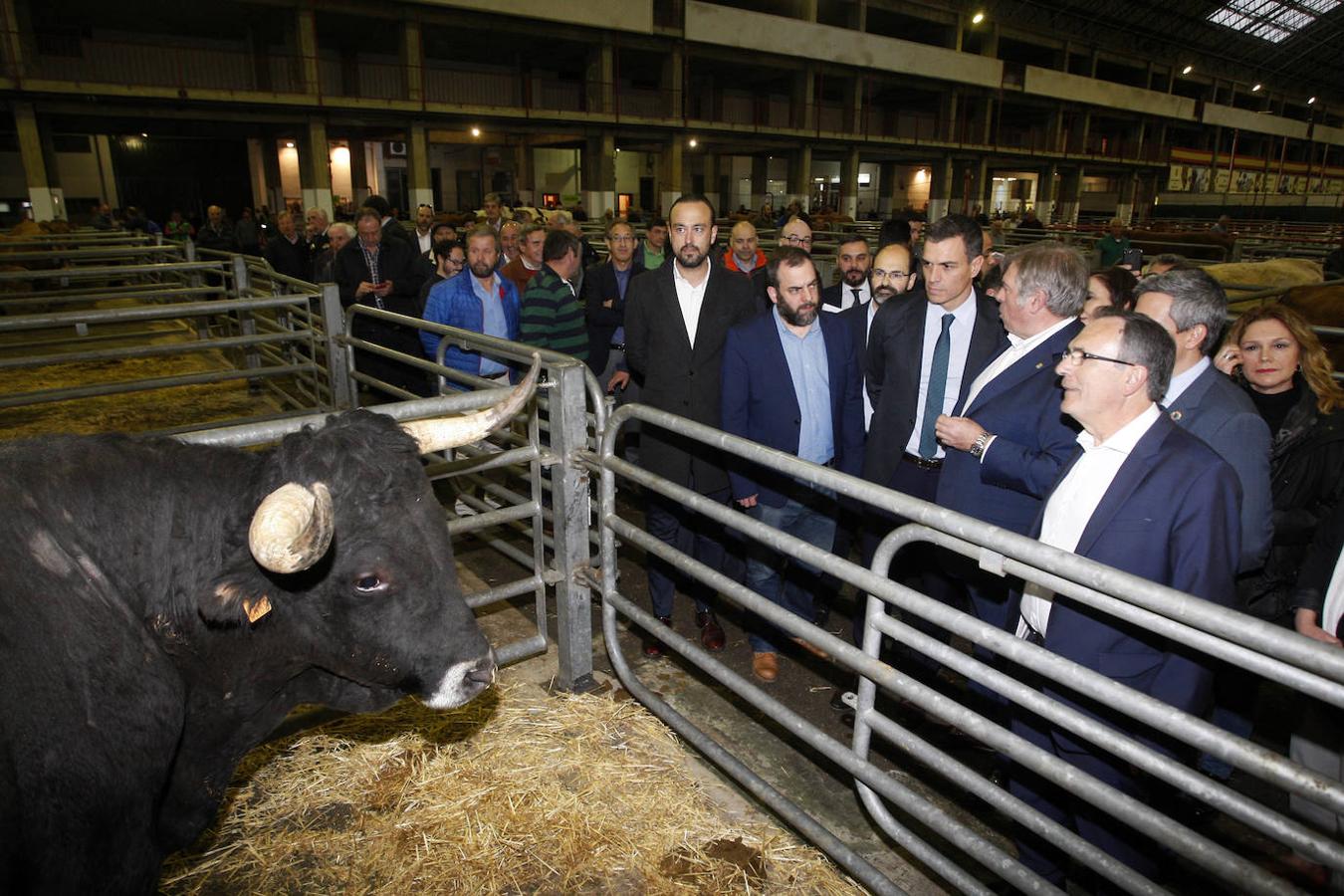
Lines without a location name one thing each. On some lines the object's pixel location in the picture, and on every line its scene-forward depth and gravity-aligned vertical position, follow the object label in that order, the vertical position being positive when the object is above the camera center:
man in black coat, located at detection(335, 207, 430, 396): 7.55 -0.43
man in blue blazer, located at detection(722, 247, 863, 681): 3.98 -0.81
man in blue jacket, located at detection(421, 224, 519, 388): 5.66 -0.49
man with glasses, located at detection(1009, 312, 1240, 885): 2.22 -0.80
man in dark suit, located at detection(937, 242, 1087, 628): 3.02 -0.67
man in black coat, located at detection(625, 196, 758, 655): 4.34 -0.56
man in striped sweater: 5.71 -0.58
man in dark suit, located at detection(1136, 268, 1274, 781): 3.04 -0.63
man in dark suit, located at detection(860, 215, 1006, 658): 3.70 -0.58
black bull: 1.97 -1.06
